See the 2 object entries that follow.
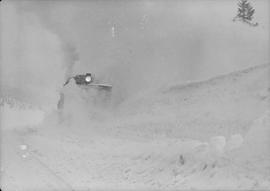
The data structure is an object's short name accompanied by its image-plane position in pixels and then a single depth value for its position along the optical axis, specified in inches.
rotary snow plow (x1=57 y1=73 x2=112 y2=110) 1599.4
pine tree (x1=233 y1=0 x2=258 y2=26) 2235.2
